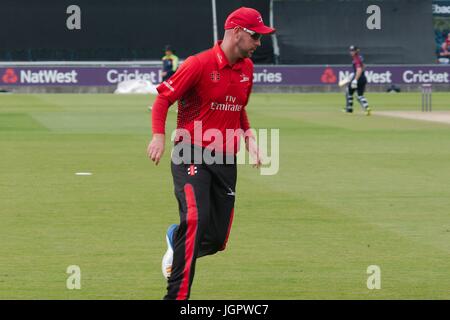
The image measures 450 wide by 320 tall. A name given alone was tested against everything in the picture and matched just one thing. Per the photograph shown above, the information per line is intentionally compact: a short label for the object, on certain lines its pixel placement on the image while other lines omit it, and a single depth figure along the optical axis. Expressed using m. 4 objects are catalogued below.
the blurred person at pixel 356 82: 36.19
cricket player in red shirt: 8.34
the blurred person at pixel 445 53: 57.81
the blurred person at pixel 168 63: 41.31
